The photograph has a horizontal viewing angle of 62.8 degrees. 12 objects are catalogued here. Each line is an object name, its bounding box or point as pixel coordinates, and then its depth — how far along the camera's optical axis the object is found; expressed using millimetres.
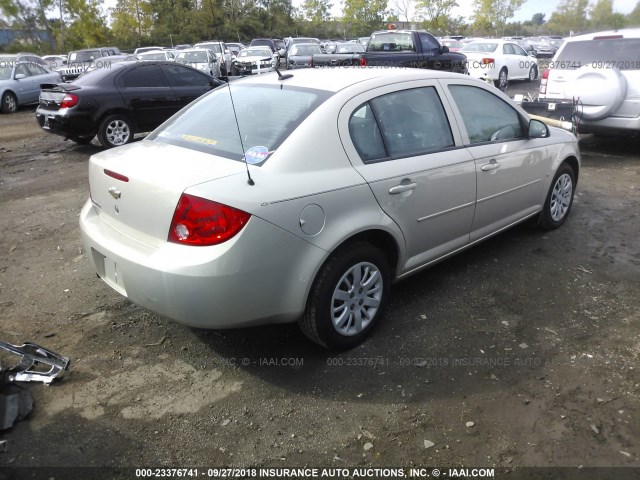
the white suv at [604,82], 7613
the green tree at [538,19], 74000
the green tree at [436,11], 47812
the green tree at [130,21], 40875
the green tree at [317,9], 57219
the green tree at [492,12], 51281
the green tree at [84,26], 38625
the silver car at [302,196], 2707
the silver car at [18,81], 15531
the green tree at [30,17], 37375
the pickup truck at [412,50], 13625
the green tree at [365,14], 47438
